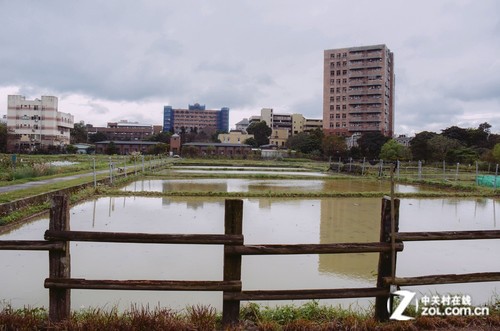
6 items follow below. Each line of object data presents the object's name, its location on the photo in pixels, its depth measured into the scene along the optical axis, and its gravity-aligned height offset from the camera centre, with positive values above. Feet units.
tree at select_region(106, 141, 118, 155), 245.86 +2.10
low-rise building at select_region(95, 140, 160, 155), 258.78 +4.18
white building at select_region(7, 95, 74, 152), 248.93 +19.50
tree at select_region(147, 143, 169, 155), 235.67 +2.46
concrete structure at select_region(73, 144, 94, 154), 248.32 +2.23
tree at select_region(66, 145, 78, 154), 222.89 +1.29
